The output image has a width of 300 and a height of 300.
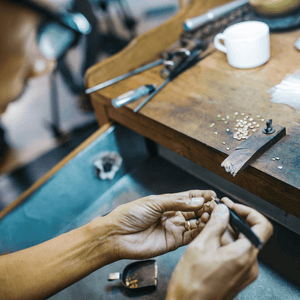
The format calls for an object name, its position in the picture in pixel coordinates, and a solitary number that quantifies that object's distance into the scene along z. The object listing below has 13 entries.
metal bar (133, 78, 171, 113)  0.91
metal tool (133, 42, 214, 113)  0.93
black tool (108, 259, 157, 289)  0.77
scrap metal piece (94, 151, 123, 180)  1.10
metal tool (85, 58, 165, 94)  1.08
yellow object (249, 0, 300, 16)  0.99
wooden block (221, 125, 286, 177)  0.61
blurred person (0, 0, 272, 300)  0.67
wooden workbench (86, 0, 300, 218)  0.64
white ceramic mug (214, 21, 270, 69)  0.89
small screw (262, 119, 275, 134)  0.66
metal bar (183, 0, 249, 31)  1.11
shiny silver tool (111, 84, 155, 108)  0.94
